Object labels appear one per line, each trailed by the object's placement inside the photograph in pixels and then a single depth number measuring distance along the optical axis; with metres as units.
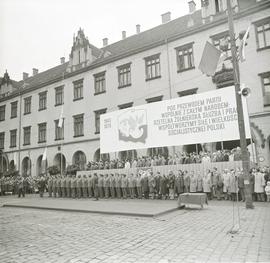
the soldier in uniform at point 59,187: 22.44
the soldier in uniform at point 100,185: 19.59
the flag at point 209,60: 12.58
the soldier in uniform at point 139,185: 17.91
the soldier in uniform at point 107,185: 19.32
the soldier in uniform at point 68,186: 21.67
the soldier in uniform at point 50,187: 23.00
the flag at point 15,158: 34.99
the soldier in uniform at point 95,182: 19.67
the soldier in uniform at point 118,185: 18.88
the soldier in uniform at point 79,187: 20.84
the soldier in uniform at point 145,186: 17.66
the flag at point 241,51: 11.89
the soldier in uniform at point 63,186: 21.98
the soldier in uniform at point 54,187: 22.69
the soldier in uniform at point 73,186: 21.13
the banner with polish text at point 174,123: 16.41
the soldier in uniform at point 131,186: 18.27
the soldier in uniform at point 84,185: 20.57
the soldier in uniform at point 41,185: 23.02
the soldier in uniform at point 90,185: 20.29
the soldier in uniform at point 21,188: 23.67
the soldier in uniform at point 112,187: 19.14
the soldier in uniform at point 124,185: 18.58
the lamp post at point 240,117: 11.48
